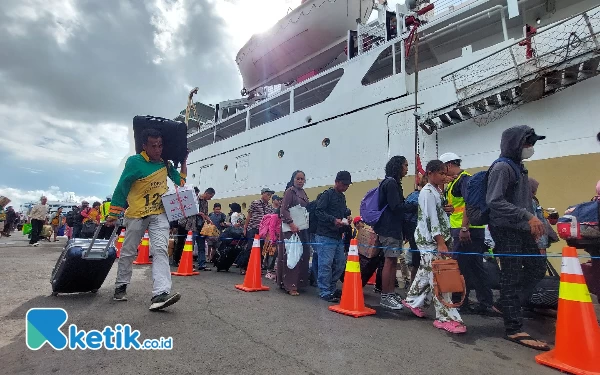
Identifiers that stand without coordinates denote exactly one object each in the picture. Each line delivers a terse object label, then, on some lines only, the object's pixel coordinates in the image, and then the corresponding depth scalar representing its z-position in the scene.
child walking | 3.08
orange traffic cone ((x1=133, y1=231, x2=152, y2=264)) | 7.37
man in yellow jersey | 3.33
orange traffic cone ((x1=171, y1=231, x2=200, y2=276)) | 5.74
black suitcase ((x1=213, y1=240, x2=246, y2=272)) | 6.53
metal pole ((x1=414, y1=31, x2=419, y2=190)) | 8.43
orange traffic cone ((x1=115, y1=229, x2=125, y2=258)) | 8.27
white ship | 6.71
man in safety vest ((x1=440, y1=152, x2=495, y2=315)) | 3.73
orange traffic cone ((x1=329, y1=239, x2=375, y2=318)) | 3.41
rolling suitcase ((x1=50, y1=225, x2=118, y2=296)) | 3.32
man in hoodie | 2.65
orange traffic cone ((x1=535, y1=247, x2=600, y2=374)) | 2.01
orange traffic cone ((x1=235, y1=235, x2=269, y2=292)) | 4.58
